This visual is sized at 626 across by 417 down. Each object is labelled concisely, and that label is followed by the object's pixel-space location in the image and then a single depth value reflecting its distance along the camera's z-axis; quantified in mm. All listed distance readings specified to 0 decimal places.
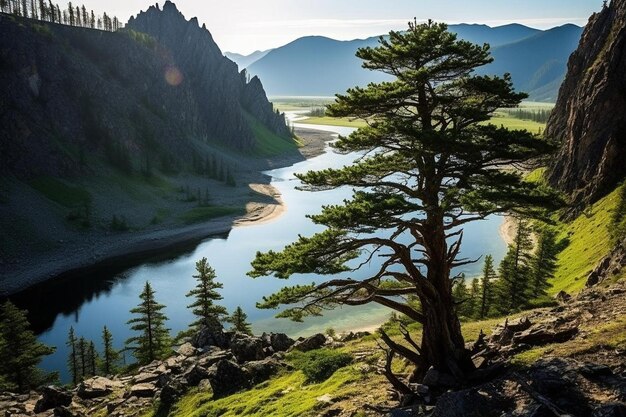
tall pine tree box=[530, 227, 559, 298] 63844
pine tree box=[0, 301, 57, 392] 50469
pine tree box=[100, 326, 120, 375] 57862
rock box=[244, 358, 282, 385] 32188
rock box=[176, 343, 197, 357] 43188
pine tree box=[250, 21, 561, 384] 17688
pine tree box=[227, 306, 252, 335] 57062
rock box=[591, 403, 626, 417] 12469
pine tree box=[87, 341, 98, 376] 57812
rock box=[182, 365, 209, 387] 34250
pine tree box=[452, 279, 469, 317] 59100
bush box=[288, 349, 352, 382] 28302
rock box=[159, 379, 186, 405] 32500
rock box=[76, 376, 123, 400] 39062
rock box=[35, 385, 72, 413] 37344
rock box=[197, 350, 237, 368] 36531
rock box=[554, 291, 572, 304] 38822
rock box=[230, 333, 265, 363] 37531
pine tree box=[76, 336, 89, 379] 58125
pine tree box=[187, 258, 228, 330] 56366
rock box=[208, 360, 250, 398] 31109
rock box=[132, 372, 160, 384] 39188
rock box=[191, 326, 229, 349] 44356
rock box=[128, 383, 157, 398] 36031
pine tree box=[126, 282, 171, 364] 56094
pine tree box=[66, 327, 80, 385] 59438
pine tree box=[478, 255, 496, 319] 59594
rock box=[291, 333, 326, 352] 37469
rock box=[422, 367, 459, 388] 18766
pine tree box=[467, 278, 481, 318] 60562
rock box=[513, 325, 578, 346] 20241
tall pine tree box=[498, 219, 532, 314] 58234
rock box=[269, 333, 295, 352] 39469
